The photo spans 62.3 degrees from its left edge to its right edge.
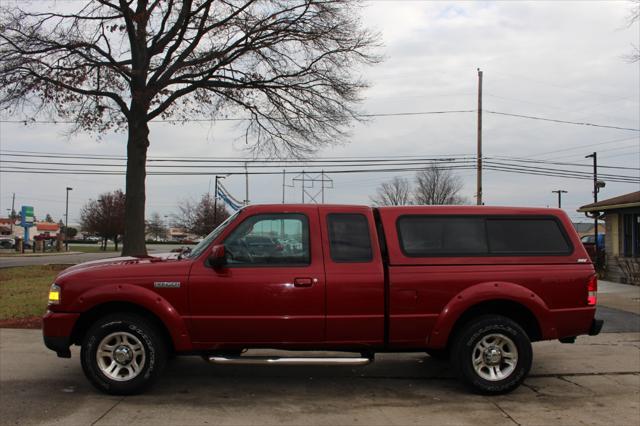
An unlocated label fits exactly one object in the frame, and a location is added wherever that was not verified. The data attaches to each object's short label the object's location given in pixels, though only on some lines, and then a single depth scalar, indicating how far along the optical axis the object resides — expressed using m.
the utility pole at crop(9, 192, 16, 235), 108.00
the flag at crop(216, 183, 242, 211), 49.16
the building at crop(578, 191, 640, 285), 16.83
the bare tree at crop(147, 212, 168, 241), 101.47
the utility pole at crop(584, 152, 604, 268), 35.91
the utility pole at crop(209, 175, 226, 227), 54.84
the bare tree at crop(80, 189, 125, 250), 55.66
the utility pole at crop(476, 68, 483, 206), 26.97
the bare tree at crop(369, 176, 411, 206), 60.84
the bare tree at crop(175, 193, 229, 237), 62.35
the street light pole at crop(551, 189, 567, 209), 70.24
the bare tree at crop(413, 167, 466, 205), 53.38
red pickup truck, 4.99
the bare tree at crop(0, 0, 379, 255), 15.50
